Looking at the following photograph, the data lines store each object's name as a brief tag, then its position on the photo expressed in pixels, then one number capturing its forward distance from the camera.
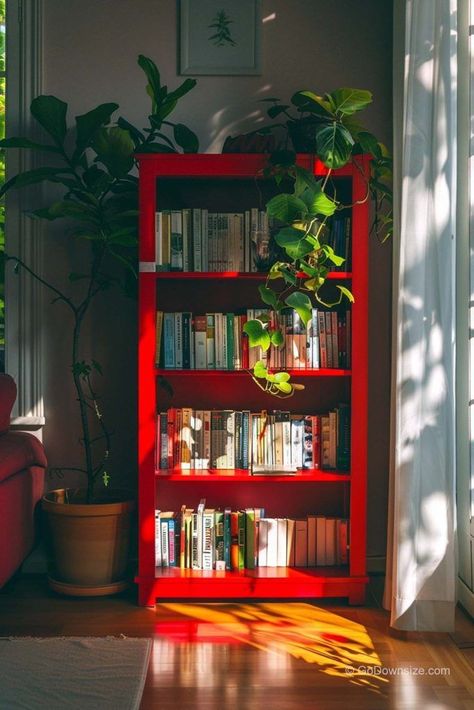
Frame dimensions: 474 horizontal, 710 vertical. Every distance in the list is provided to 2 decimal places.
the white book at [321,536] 3.30
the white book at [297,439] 3.27
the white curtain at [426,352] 2.77
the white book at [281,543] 3.29
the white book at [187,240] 3.19
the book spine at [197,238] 3.19
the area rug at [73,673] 2.29
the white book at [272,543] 3.29
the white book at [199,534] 3.25
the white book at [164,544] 3.26
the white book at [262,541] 3.29
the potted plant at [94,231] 3.16
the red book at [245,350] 3.22
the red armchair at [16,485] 2.90
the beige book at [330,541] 3.30
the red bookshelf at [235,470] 3.11
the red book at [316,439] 3.28
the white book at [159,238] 3.16
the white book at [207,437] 3.28
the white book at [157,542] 3.26
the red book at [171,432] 3.27
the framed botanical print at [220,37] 3.53
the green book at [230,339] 3.21
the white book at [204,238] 3.19
